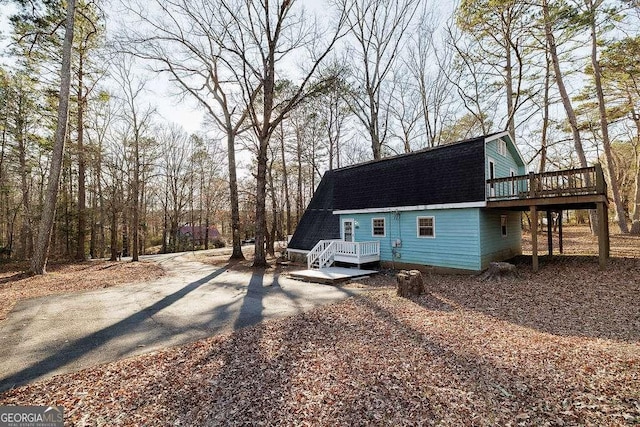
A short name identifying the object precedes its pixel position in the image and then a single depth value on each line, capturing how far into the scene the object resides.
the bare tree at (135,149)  19.36
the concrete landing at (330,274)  11.17
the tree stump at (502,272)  9.90
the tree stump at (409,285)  8.24
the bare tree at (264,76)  14.33
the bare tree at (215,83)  14.79
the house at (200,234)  36.54
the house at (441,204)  10.55
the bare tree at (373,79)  19.28
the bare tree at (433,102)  23.03
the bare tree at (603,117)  16.31
